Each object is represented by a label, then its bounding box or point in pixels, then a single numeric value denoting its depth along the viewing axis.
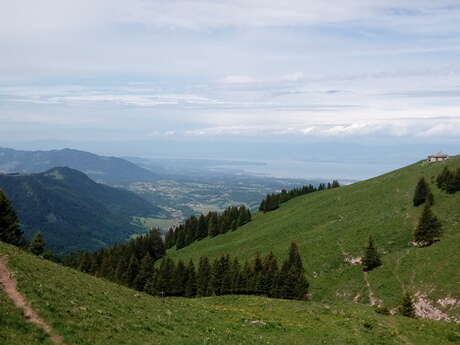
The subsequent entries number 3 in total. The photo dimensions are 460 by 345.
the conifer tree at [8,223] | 60.09
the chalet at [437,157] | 102.34
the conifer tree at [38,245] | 69.12
